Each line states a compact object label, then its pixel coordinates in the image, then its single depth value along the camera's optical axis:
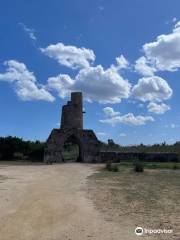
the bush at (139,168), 14.56
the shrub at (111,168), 14.72
